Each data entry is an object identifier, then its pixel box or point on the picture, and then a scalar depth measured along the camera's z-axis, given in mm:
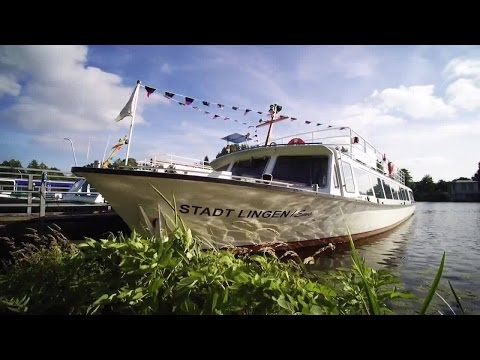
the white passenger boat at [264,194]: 5902
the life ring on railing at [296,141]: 10378
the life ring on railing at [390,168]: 19588
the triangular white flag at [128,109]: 6492
